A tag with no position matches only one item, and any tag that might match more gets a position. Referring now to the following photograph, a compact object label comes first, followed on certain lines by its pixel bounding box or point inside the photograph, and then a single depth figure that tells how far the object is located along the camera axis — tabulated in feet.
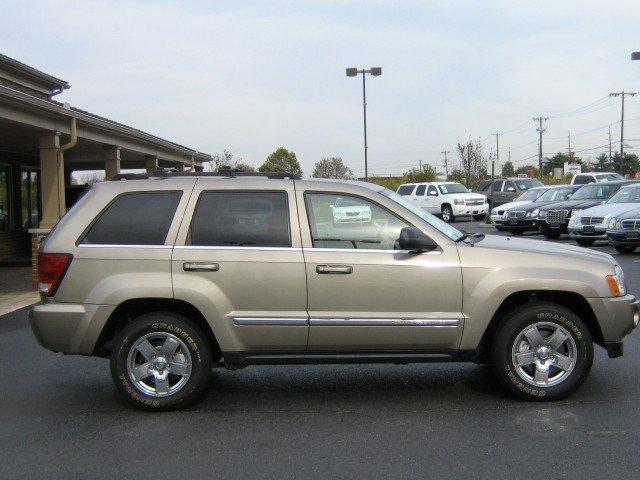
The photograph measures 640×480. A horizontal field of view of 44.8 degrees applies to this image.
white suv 109.91
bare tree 253.55
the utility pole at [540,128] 306.10
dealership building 49.52
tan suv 18.98
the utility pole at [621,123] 209.88
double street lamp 125.39
